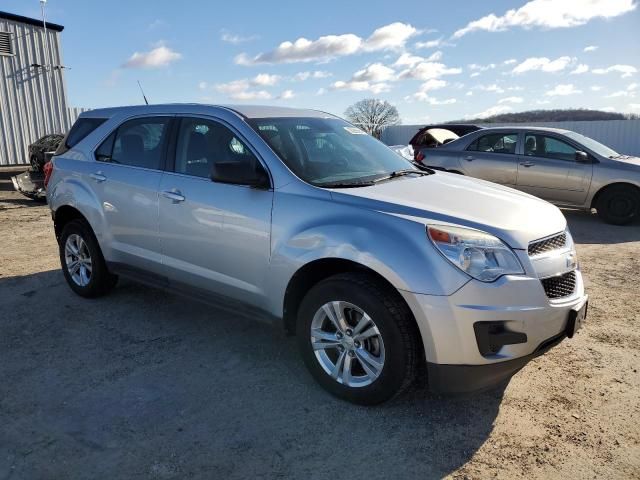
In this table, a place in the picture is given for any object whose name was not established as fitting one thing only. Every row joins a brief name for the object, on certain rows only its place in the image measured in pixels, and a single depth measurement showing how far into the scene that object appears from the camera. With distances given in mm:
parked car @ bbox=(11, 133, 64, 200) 11375
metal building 19719
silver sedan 8680
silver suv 2834
